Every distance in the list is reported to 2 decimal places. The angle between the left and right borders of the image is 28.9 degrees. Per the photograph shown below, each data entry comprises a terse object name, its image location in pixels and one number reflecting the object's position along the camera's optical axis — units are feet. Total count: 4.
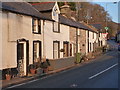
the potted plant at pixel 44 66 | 61.03
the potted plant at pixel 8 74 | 48.32
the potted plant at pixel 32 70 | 57.47
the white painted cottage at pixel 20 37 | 51.39
